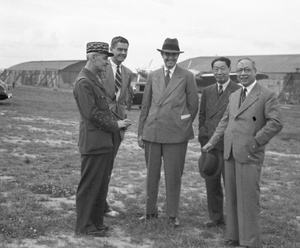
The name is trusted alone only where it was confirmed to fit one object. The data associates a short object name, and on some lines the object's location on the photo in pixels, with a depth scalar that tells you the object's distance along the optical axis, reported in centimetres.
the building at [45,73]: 6812
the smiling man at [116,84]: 511
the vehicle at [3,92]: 2073
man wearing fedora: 489
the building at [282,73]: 4444
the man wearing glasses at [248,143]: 399
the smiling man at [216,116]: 489
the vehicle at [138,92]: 2866
